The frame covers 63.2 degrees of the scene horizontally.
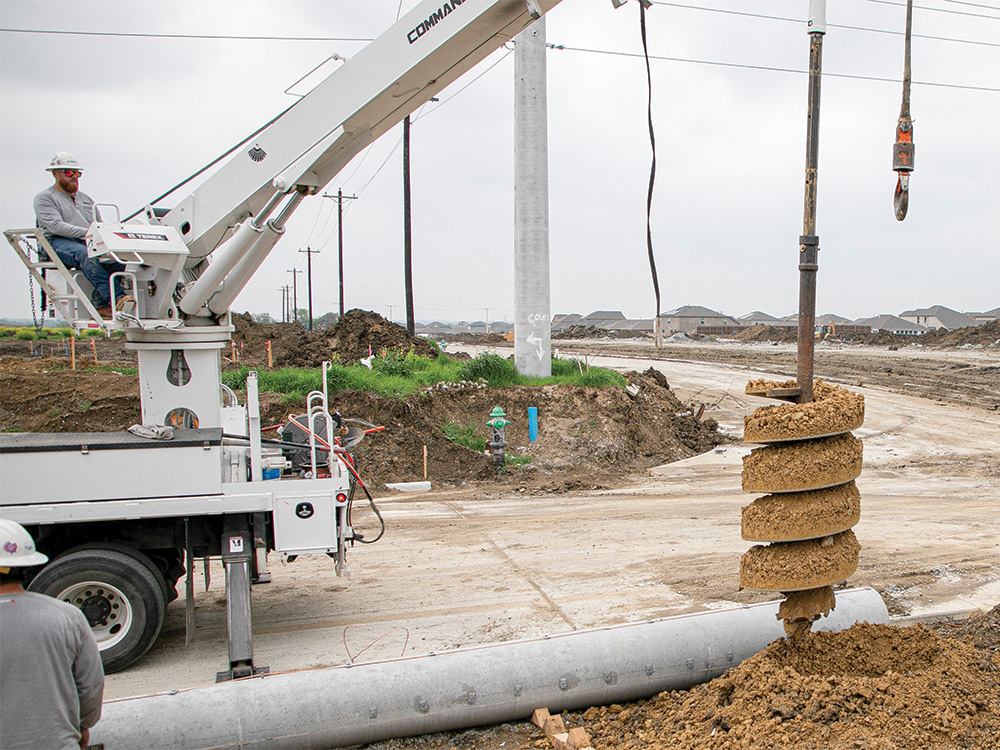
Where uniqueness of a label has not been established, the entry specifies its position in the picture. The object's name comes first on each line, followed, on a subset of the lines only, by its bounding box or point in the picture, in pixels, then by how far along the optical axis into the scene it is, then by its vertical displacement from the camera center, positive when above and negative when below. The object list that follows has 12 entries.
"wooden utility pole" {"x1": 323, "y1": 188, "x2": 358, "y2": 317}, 53.79 +6.42
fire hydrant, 16.08 -2.49
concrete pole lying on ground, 5.10 -2.52
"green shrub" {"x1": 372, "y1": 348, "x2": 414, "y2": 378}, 20.03 -1.28
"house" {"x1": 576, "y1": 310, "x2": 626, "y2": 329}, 132.02 -1.06
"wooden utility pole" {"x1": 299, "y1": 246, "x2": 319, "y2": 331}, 77.68 +5.13
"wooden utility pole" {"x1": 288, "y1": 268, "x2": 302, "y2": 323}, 92.31 +2.88
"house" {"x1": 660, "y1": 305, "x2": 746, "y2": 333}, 103.75 -1.19
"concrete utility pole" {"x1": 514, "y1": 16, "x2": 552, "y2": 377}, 19.08 +2.49
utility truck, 6.21 -0.92
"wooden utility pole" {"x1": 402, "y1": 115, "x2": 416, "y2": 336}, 30.42 +2.42
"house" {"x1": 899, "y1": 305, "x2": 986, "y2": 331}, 102.69 -1.23
